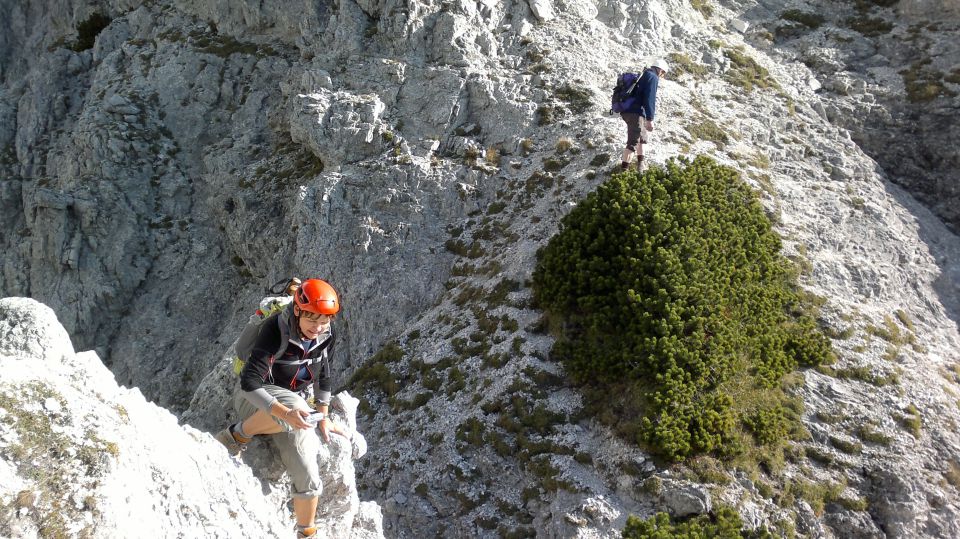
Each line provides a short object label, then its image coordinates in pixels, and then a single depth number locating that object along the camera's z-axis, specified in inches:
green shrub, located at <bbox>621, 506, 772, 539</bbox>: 461.7
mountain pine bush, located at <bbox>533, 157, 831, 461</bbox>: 532.1
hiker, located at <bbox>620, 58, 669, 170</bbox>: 713.6
